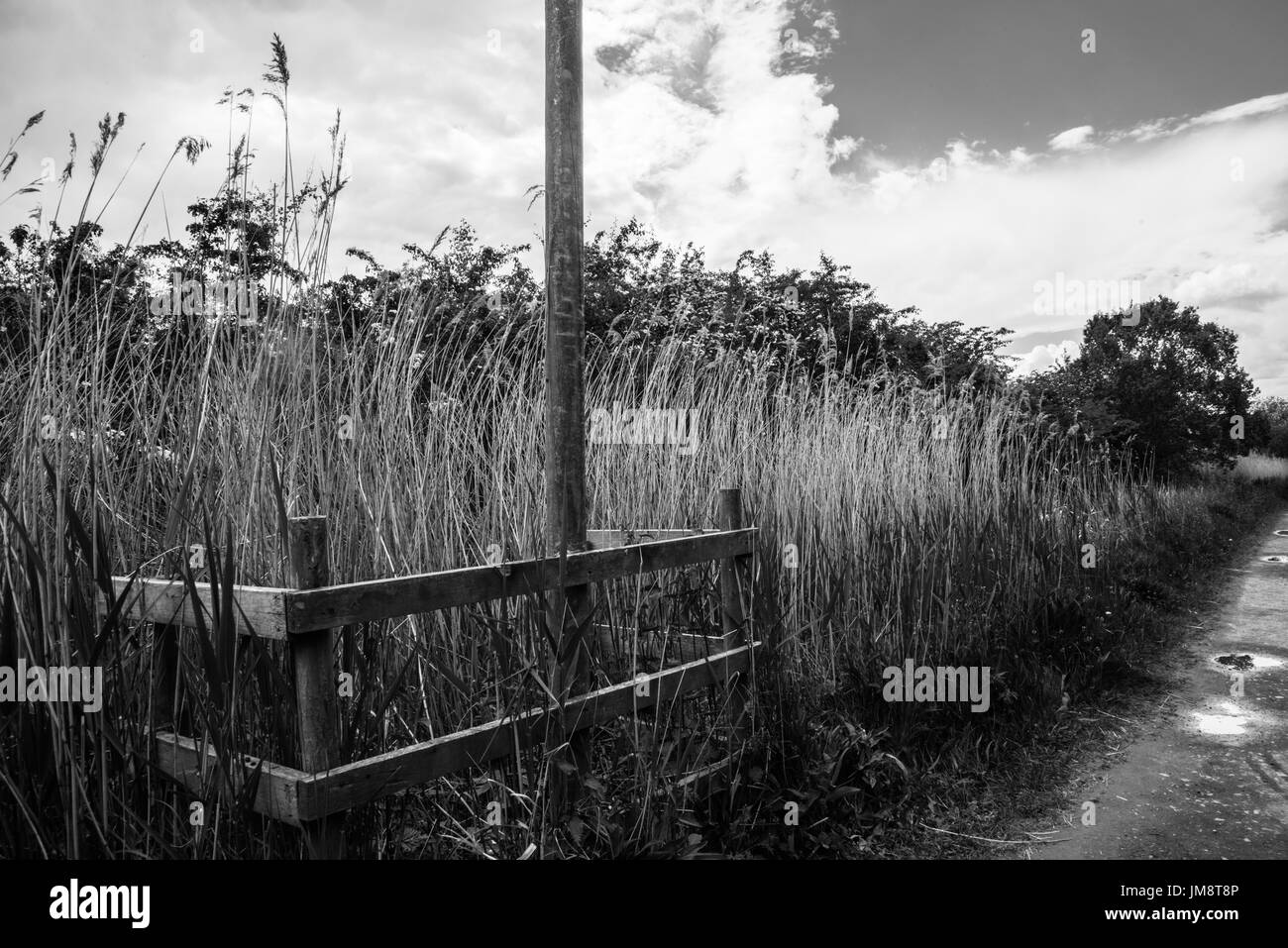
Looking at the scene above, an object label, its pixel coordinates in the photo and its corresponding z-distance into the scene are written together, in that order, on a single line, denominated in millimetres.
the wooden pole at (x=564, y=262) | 2594
